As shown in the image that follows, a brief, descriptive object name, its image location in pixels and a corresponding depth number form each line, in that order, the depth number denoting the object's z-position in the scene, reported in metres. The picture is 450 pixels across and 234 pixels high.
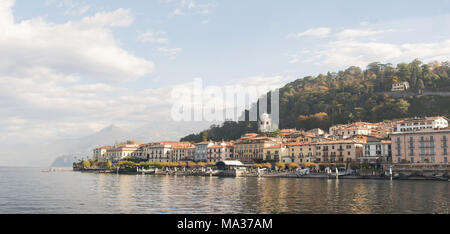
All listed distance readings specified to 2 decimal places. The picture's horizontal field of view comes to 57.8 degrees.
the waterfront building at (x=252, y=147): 124.25
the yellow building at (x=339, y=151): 102.94
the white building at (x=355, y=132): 119.79
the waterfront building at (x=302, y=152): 111.24
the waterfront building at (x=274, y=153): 117.81
